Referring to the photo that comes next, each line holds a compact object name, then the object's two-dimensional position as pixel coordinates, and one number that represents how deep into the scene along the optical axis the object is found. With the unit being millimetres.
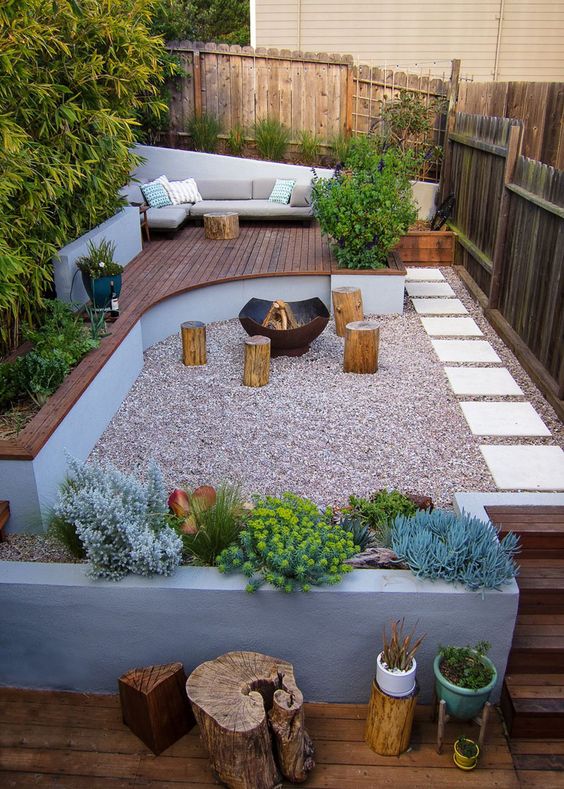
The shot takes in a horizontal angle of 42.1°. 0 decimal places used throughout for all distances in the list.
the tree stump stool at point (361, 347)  5848
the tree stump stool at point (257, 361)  5621
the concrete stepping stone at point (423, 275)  8703
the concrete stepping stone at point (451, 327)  6906
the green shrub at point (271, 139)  11055
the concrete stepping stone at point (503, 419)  4996
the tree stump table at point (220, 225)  9023
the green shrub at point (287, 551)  2861
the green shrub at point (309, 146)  11094
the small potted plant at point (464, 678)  2734
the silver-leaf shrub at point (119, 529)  2916
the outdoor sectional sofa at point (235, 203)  9164
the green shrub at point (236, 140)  11250
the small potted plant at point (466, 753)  2717
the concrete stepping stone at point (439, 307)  7500
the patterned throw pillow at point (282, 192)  9951
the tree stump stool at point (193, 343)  6035
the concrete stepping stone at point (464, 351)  6297
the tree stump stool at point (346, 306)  6742
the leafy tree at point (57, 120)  4320
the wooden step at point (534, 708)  2855
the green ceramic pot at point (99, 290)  5809
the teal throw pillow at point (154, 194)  9625
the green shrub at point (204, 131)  11156
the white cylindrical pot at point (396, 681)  2695
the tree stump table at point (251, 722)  2516
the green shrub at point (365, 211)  7047
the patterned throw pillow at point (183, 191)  9938
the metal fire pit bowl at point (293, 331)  6043
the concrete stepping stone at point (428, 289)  8123
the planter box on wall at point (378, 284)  7230
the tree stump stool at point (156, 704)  2738
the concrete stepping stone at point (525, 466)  4328
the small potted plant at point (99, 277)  5812
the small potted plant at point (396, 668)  2699
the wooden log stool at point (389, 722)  2725
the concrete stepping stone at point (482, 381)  5652
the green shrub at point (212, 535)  3127
